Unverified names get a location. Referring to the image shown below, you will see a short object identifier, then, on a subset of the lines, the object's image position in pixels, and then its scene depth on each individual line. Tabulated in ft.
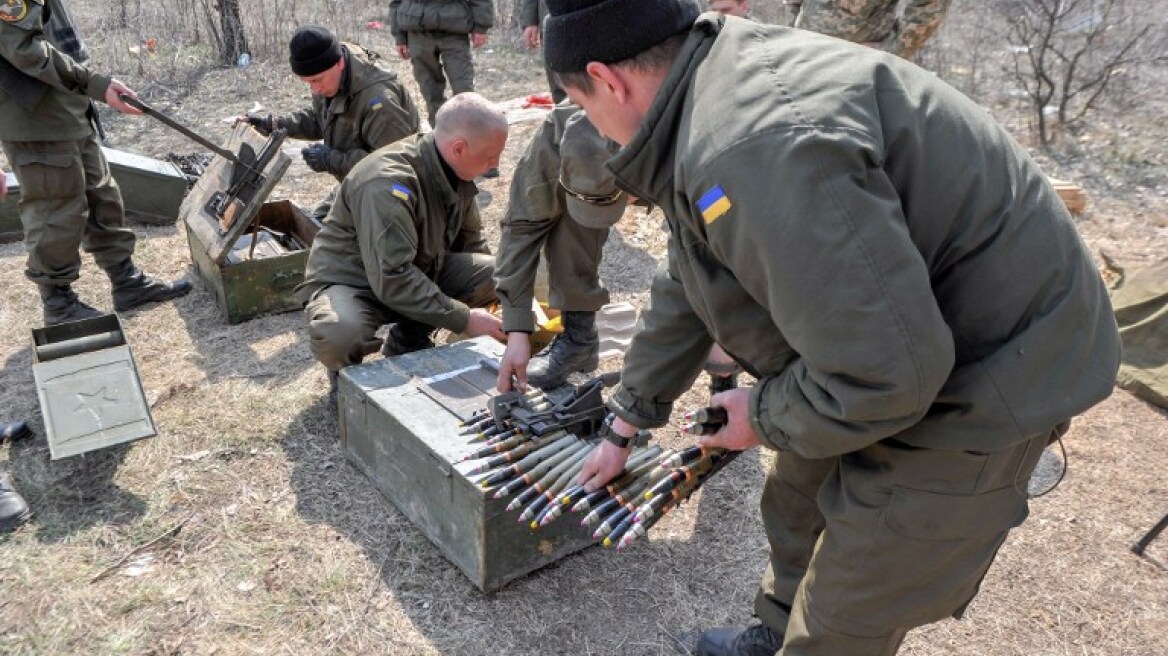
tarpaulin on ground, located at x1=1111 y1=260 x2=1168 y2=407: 16.60
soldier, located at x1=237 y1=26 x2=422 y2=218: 19.89
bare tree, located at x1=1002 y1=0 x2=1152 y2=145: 29.48
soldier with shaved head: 14.30
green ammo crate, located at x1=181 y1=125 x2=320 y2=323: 18.25
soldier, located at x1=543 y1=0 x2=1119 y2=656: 5.49
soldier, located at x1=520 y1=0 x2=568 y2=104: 28.86
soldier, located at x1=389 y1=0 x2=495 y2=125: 28.22
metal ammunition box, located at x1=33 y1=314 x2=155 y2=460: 13.05
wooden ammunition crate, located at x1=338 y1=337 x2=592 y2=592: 10.94
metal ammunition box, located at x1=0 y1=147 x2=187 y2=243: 23.20
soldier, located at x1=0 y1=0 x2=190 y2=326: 16.25
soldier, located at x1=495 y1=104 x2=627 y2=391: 12.41
